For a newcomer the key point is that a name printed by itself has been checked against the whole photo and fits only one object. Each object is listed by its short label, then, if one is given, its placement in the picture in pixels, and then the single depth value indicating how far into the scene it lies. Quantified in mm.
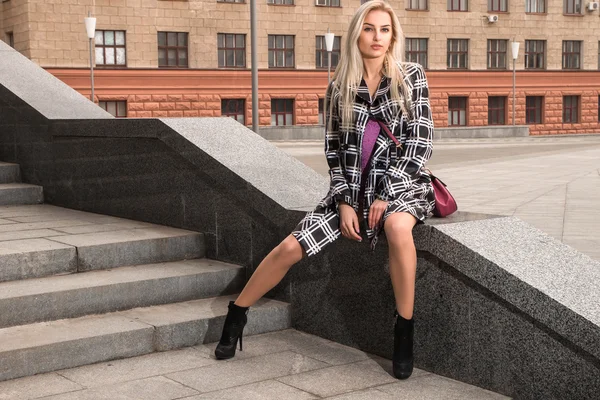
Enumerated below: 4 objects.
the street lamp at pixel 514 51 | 43781
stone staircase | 4828
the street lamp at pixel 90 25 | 30516
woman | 4609
